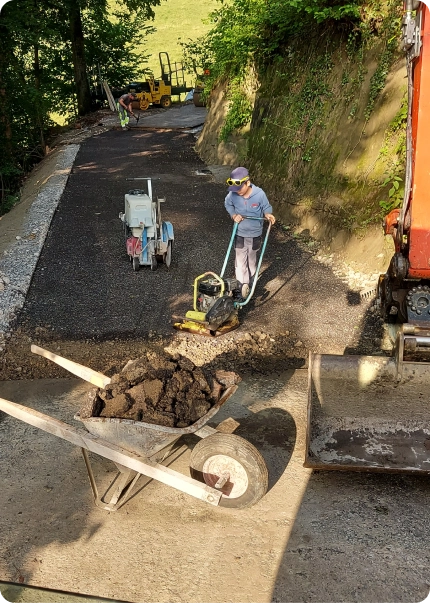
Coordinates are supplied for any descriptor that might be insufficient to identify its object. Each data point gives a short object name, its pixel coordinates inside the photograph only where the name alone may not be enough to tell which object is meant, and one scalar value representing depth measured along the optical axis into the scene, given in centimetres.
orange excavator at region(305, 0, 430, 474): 492
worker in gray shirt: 733
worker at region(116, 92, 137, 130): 2469
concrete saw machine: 955
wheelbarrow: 430
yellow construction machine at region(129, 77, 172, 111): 2967
